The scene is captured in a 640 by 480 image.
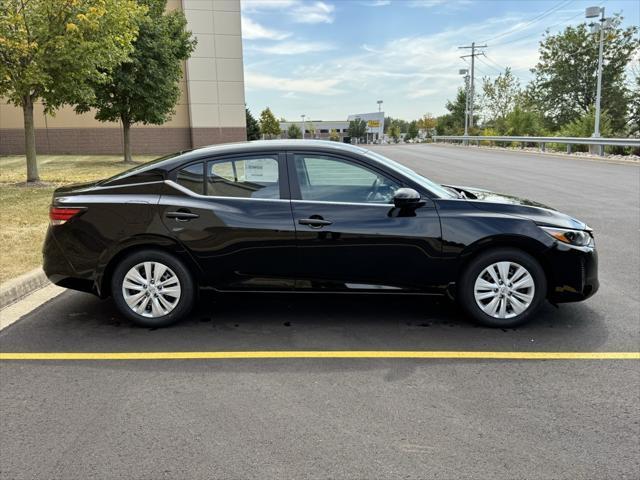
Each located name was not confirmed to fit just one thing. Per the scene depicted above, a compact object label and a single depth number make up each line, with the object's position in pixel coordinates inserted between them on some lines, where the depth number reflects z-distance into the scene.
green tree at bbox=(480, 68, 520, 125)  65.25
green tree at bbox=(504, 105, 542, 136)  42.44
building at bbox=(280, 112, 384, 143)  113.38
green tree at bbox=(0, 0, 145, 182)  12.02
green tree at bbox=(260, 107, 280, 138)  83.17
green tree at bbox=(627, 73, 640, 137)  55.78
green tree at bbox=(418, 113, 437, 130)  118.21
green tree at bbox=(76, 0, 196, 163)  21.88
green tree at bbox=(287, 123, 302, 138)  100.19
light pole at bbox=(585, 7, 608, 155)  30.37
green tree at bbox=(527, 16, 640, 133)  58.41
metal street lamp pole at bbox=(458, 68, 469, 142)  62.51
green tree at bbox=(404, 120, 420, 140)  113.22
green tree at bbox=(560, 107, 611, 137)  33.03
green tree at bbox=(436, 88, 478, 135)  68.25
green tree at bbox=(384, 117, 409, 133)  144.88
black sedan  4.69
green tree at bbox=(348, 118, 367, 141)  106.38
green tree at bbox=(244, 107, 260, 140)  45.92
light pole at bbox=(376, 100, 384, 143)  102.38
